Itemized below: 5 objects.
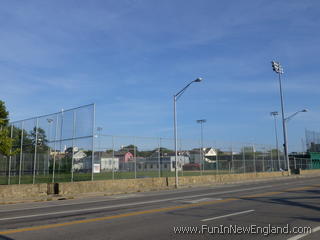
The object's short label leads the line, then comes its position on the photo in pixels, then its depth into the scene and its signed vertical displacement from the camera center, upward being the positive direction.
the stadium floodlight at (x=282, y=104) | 44.77 +8.25
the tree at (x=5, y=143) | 21.66 +1.76
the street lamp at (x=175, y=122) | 27.11 +3.76
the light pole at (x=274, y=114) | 72.94 +11.03
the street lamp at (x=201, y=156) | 34.47 +1.06
